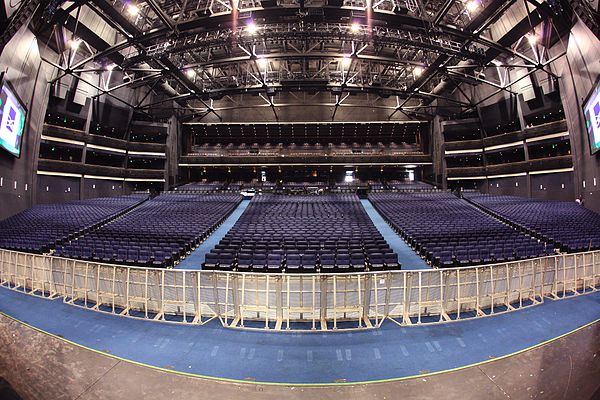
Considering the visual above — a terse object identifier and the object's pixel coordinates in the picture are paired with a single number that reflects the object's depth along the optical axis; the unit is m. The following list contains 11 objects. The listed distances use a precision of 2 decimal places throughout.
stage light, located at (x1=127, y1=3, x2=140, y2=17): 16.17
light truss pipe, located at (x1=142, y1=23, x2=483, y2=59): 16.75
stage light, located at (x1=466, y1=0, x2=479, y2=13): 16.60
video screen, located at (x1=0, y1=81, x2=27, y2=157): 14.66
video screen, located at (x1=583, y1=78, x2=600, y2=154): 15.68
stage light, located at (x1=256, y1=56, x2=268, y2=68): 29.33
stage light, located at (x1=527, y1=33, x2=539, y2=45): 19.49
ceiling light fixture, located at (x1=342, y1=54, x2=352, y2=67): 29.25
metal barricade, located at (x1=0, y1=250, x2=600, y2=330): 6.04
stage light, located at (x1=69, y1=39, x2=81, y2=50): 19.73
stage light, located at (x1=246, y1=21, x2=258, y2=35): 15.70
